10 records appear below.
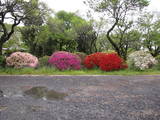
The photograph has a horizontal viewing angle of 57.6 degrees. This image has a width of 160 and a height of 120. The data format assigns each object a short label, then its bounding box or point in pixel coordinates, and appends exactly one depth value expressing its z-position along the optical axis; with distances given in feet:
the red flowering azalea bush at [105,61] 32.96
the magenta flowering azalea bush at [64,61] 33.14
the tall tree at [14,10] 33.42
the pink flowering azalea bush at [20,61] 32.42
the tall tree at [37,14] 36.27
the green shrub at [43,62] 35.69
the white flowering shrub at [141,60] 33.63
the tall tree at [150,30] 49.57
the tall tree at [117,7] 39.40
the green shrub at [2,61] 32.85
